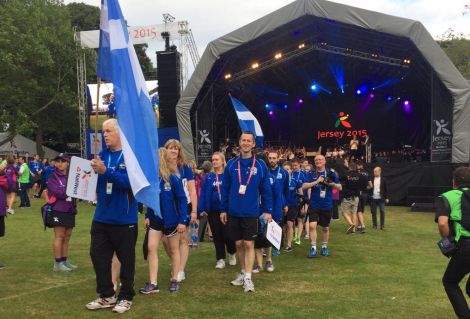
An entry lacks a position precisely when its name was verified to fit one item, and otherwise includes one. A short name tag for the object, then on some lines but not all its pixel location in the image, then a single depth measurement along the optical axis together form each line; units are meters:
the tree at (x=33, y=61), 27.48
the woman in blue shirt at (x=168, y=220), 5.88
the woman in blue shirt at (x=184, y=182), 6.25
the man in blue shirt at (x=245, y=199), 6.12
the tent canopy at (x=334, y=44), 15.71
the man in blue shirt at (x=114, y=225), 4.98
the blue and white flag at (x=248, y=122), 14.20
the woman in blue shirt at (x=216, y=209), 7.72
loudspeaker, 19.58
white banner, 24.88
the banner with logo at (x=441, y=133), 16.45
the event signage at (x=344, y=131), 27.84
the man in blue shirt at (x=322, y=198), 8.62
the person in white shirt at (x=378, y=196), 12.36
